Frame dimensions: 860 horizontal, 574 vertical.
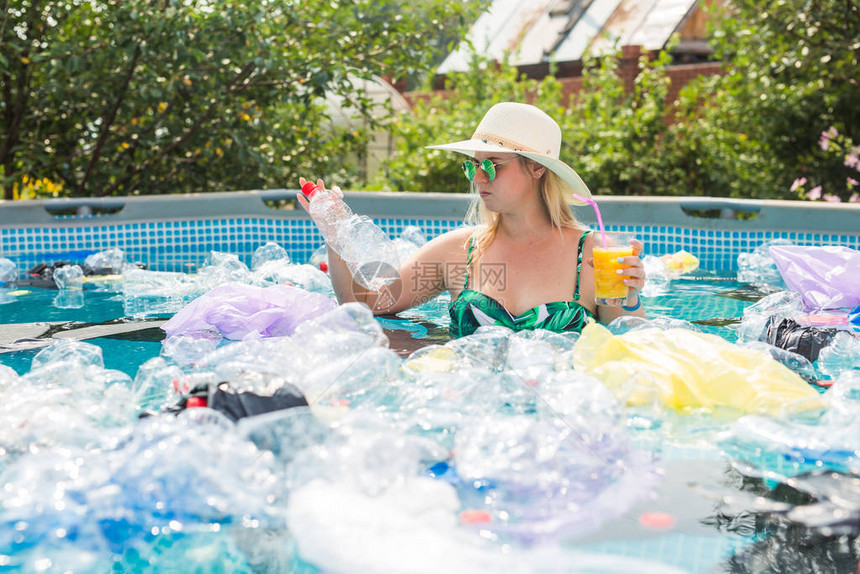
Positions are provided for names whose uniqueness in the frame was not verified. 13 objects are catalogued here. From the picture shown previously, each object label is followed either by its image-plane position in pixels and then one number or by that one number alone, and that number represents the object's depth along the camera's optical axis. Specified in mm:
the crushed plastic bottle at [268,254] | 5403
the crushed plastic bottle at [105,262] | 5396
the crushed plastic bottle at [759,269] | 5098
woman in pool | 3314
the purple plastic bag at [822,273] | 3949
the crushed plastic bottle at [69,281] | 4871
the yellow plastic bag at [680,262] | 5398
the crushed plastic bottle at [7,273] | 5113
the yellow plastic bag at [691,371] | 2617
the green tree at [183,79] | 6566
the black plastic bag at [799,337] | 3285
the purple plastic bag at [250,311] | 3615
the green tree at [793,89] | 6961
